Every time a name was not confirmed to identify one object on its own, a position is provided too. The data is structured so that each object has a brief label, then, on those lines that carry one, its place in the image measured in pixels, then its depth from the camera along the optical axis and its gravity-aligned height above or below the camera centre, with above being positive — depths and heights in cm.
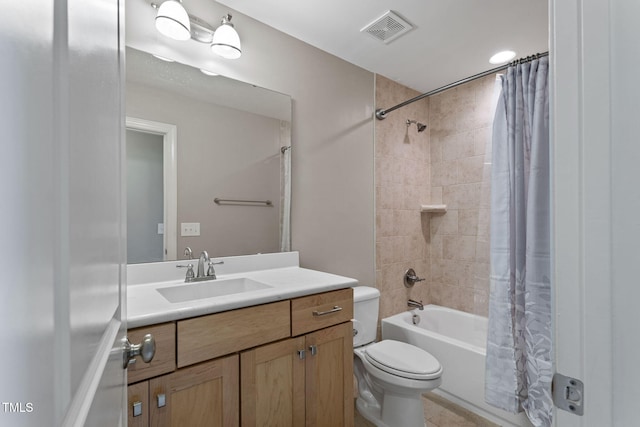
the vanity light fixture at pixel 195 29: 135 +92
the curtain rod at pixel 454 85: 162 +84
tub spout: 251 -79
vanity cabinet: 92 -57
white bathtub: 184 -98
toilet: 155 -88
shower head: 263 +78
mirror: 137 +27
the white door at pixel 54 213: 19 +0
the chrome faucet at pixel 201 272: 141 -29
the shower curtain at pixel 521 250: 151 -21
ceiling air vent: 171 +114
